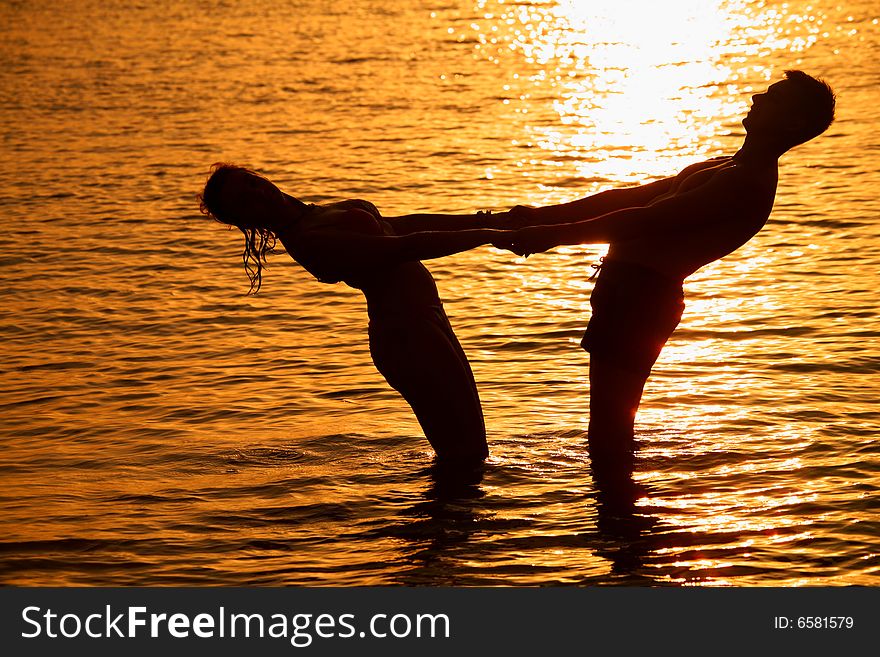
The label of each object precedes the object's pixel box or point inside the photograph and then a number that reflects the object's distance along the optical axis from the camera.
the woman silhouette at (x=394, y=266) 15.87
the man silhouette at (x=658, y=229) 15.27
